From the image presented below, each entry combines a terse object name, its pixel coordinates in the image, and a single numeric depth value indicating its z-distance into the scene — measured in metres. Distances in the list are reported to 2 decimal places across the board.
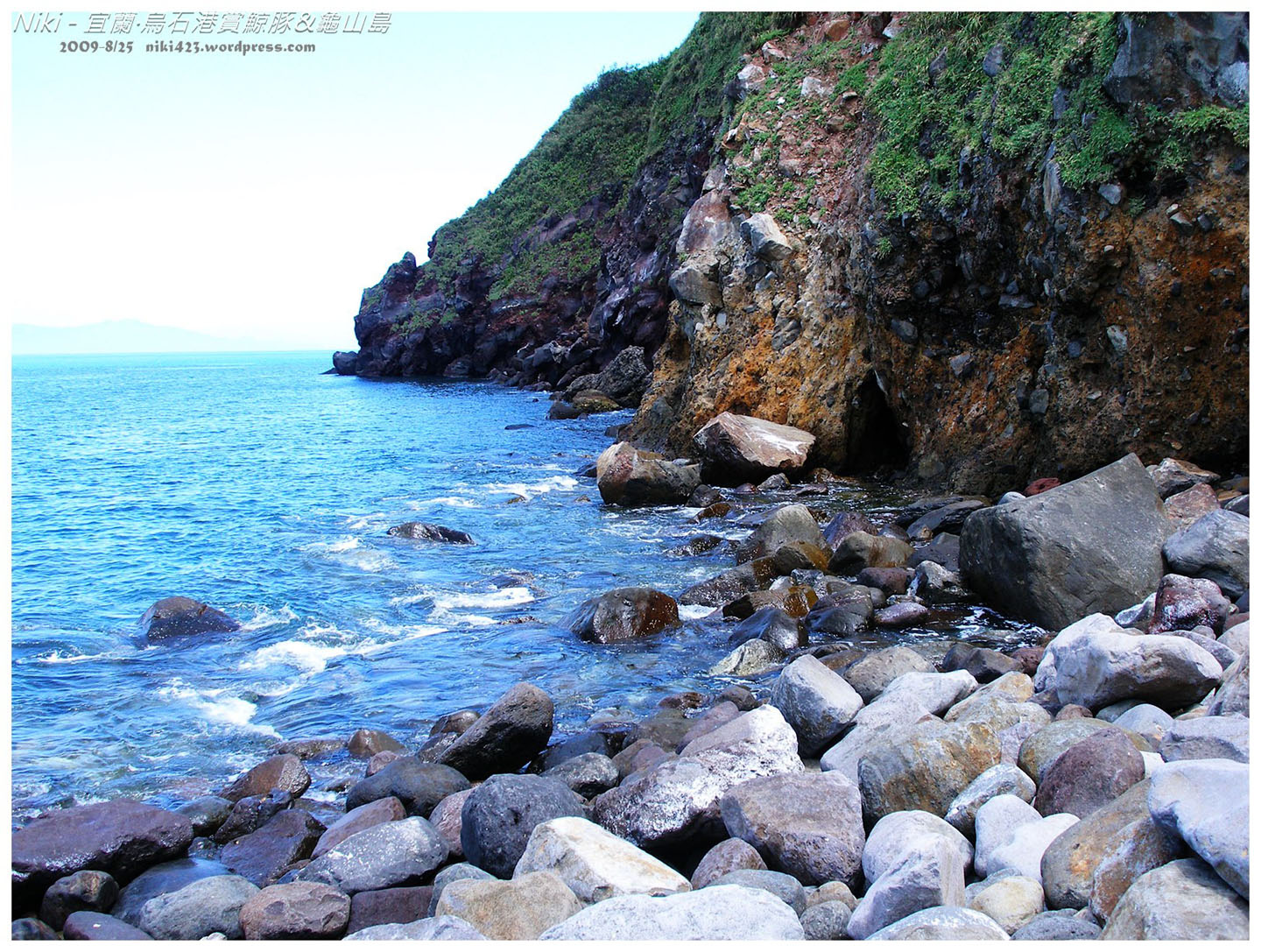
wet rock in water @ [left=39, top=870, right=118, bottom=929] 6.23
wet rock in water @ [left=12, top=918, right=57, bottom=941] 5.39
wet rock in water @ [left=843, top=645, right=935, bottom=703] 8.71
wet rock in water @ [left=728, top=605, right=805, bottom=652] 11.11
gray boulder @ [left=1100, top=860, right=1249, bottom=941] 3.30
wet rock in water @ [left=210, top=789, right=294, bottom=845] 7.58
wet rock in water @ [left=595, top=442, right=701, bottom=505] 19.94
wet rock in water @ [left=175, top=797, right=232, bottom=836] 7.64
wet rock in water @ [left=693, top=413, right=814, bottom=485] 20.75
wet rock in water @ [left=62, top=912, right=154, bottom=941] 5.57
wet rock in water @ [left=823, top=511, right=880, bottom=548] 15.01
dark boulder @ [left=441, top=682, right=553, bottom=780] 8.23
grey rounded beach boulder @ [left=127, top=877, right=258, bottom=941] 5.61
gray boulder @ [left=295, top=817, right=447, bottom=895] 6.05
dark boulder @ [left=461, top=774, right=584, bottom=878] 6.01
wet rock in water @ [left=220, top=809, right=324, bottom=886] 6.96
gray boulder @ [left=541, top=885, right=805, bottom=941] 4.05
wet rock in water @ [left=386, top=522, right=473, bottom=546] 17.75
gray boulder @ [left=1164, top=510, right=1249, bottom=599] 9.15
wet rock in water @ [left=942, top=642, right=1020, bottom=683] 8.57
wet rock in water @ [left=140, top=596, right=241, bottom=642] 12.79
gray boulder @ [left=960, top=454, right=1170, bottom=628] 9.99
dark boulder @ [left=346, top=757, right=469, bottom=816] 7.52
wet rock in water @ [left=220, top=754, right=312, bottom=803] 8.13
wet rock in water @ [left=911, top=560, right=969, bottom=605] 11.89
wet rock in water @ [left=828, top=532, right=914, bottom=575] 13.75
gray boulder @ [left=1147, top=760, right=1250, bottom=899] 3.40
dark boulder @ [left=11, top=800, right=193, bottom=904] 6.48
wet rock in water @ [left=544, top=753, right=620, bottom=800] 7.41
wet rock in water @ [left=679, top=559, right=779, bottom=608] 12.99
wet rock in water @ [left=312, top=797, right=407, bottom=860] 7.02
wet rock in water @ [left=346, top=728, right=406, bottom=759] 8.98
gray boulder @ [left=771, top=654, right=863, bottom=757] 7.48
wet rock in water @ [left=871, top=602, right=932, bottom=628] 11.45
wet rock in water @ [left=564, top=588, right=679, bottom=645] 11.73
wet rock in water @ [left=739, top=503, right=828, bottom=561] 14.87
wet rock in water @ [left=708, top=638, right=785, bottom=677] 10.42
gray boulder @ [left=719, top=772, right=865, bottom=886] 5.23
